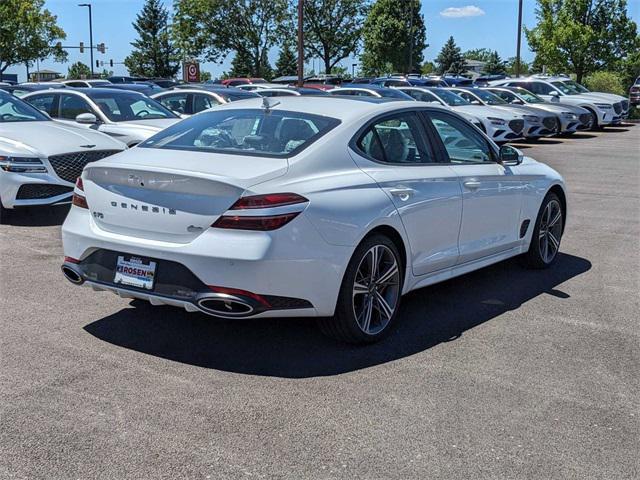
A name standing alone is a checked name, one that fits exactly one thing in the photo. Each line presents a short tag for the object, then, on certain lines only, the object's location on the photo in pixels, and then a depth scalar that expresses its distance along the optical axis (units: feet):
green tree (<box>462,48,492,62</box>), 467.81
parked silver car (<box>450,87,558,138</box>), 71.10
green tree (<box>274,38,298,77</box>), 211.00
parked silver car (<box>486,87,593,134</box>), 77.05
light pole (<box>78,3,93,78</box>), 224.12
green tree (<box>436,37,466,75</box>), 313.94
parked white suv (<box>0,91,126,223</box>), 28.40
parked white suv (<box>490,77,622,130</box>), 86.31
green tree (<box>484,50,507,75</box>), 293.23
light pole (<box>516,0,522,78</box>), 145.87
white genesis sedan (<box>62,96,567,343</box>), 14.44
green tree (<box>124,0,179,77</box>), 234.99
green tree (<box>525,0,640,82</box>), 136.98
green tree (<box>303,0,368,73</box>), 190.80
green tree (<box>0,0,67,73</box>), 191.62
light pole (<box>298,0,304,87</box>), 97.72
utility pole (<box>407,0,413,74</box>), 185.64
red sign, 105.15
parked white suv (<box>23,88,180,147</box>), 36.91
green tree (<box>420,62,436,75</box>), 340.18
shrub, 136.46
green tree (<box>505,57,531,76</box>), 274.16
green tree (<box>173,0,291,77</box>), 184.24
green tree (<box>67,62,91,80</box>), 264.11
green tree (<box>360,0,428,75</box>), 202.69
